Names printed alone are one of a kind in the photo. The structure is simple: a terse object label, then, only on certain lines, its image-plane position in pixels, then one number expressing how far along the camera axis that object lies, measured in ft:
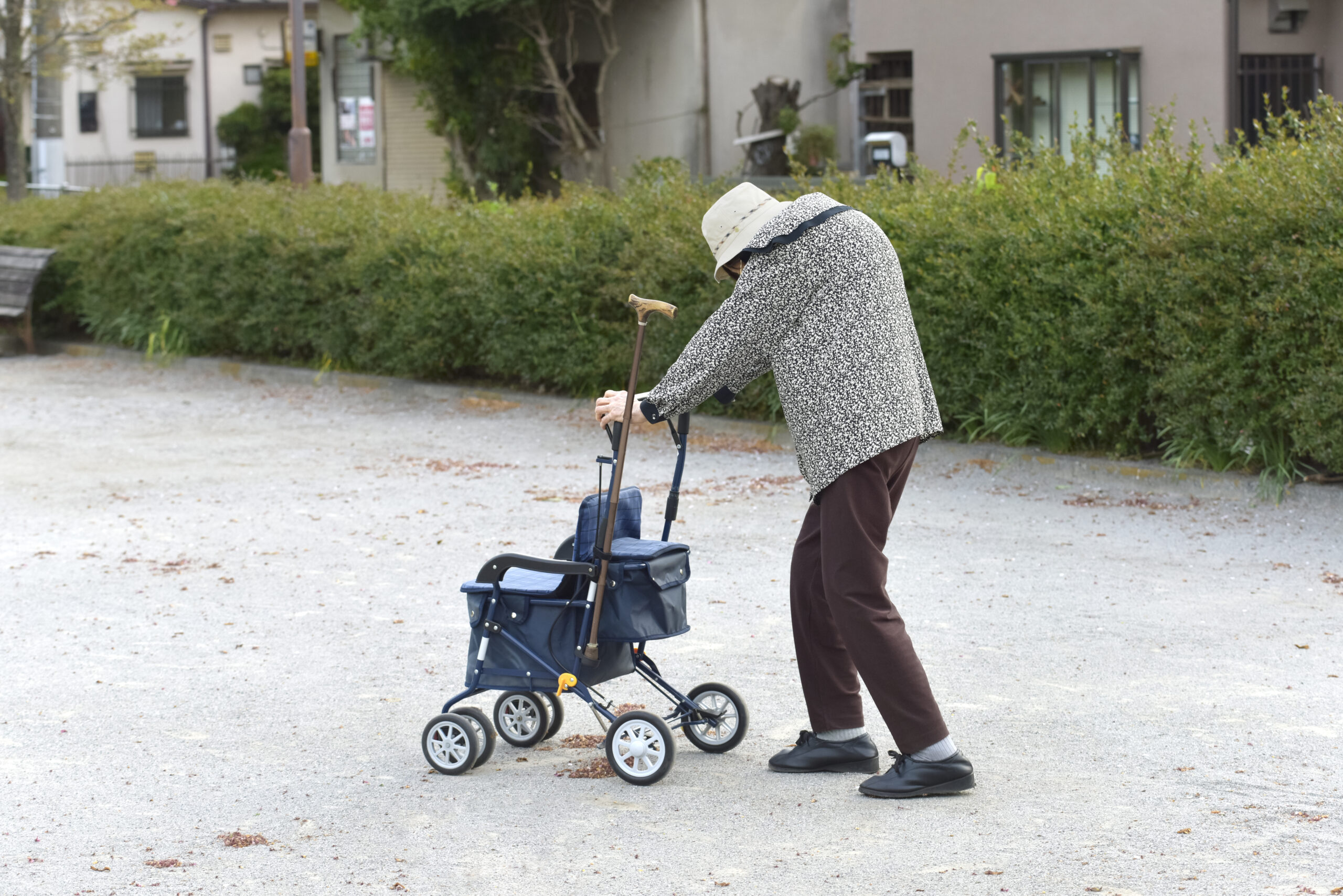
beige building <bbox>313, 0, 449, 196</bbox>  96.07
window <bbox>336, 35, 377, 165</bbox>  98.37
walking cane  14.74
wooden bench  54.08
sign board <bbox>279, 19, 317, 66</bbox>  86.12
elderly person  14.17
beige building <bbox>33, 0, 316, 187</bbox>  130.62
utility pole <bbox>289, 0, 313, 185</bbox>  61.36
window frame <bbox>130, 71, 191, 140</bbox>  135.13
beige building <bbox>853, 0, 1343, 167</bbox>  59.62
